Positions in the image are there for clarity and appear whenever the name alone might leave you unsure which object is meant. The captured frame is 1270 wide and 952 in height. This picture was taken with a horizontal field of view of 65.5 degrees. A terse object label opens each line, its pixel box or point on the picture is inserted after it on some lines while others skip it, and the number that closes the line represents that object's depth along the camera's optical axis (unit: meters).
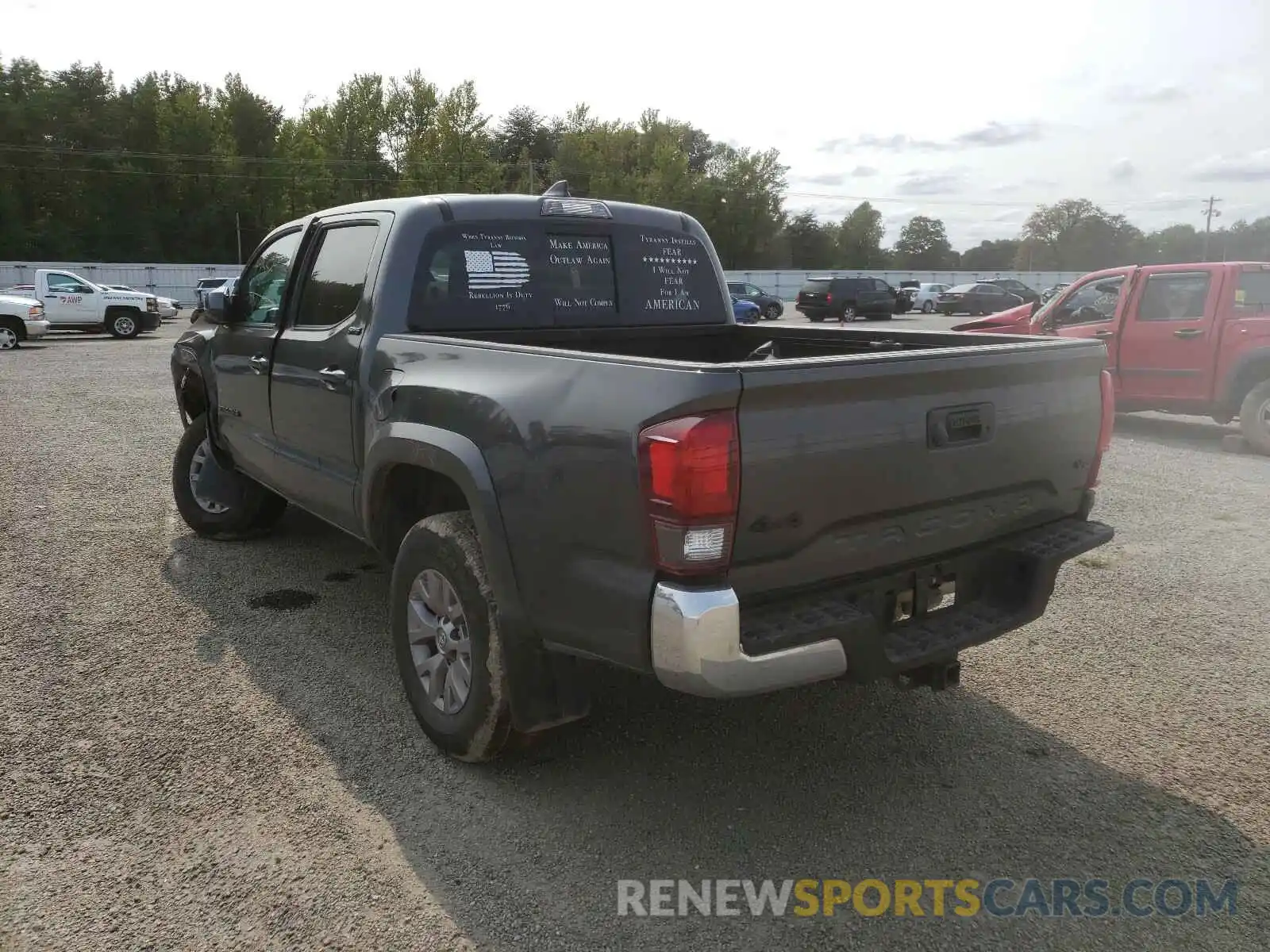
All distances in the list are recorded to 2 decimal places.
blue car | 33.59
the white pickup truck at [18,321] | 21.66
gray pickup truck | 2.58
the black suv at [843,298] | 35.84
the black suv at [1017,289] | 42.23
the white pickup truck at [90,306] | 24.66
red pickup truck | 9.45
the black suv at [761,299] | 37.25
